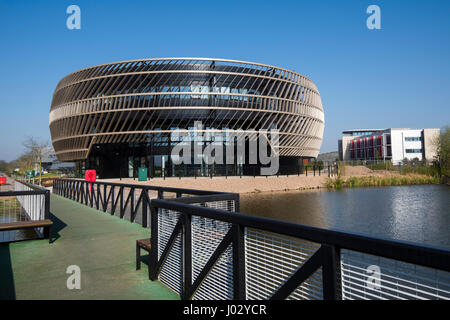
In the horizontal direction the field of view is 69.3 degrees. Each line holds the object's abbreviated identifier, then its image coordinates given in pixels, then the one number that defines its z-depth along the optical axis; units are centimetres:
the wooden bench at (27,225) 662
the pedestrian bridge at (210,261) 212
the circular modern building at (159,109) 4159
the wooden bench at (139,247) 507
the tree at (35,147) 4588
